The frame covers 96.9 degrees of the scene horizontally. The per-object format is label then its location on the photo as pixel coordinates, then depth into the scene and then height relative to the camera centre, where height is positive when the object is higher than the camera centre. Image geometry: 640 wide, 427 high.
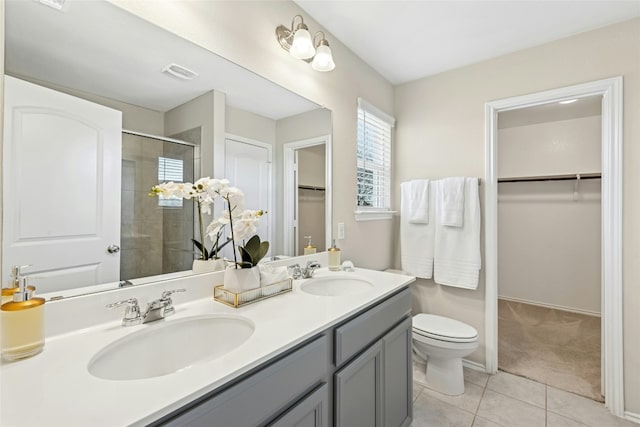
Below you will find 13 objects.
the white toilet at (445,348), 1.84 -0.89
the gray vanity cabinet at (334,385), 0.67 -0.54
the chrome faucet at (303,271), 1.57 -0.32
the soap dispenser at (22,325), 0.68 -0.28
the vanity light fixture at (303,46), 1.50 +0.93
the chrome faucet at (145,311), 0.92 -0.33
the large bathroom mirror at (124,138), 0.82 +0.31
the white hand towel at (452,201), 2.19 +0.10
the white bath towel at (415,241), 2.38 -0.24
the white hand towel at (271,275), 1.23 -0.27
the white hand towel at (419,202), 2.38 +0.10
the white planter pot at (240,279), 1.13 -0.26
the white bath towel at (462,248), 2.15 -0.27
